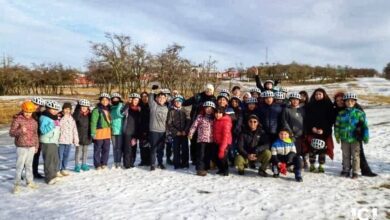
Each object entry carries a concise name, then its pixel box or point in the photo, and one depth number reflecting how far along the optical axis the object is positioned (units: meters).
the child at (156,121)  8.87
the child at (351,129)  7.86
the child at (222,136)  8.24
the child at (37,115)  7.77
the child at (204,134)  8.41
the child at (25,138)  7.29
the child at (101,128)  8.70
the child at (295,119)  8.16
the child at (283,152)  7.91
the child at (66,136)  8.26
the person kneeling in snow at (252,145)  8.08
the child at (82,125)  8.65
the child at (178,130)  8.90
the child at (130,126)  8.95
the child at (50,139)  7.75
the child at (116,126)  8.93
